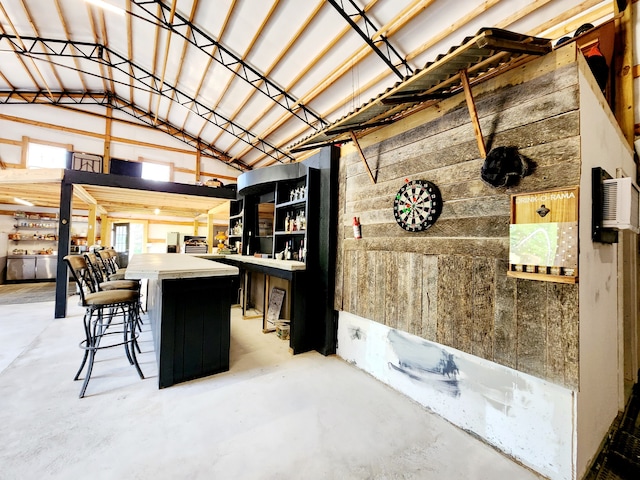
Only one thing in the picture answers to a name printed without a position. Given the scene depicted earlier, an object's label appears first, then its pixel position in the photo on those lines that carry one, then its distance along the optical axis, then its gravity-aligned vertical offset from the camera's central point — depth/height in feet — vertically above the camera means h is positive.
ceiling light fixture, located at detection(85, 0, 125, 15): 15.66 +13.85
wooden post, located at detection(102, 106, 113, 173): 31.62 +11.52
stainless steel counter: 25.49 -2.73
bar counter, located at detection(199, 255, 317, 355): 10.41 -2.50
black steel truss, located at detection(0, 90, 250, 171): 27.73 +15.00
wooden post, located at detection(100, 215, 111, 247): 30.53 +1.39
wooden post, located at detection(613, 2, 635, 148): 8.77 +5.83
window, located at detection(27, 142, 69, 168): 28.53 +8.92
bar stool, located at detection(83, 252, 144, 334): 9.10 -1.64
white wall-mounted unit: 4.90 +0.86
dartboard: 6.85 +1.10
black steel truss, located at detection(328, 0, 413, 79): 13.53 +11.11
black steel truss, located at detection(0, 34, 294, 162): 21.94 +15.65
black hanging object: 5.33 +1.63
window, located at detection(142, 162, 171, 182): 33.96 +8.96
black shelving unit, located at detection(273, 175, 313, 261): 13.30 +1.40
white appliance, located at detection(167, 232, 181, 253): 26.91 -0.03
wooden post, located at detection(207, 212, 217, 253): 23.58 +0.95
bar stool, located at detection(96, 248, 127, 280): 12.55 -1.30
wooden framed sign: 4.66 +0.24
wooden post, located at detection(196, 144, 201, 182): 37.07 +10.53
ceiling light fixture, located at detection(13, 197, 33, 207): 21.86 +3.21
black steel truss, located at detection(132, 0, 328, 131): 18.03 +13.61
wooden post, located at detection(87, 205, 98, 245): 21.09 +1.26
